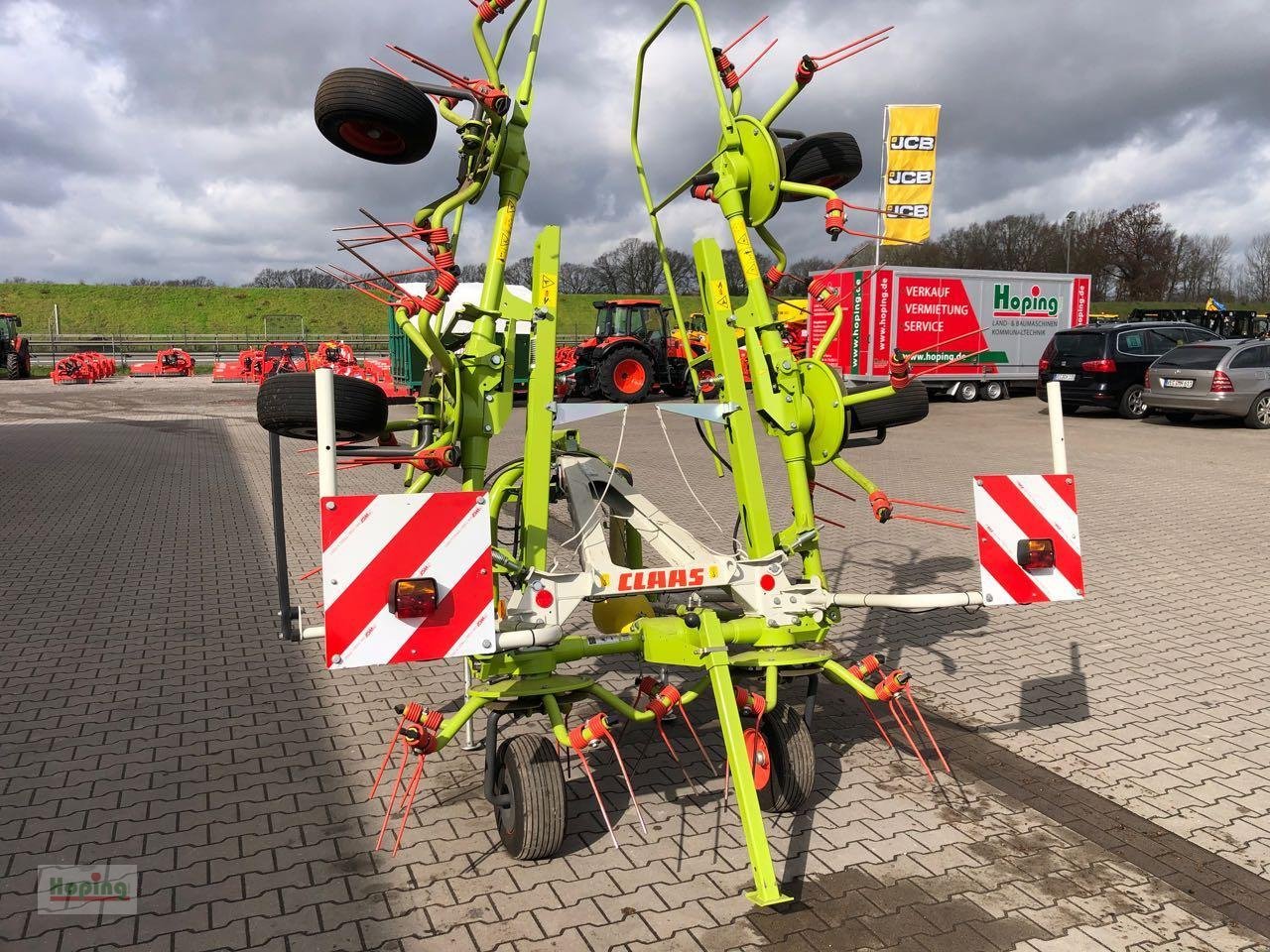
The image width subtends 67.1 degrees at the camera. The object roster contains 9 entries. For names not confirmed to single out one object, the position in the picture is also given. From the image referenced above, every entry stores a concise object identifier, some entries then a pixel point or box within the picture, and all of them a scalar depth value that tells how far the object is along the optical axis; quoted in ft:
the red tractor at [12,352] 105.60
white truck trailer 68.28
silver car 51.34
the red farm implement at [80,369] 100.94
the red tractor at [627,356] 71.87
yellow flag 59.77
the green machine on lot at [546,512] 9.96
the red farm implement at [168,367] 111.96
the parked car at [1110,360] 56.80
